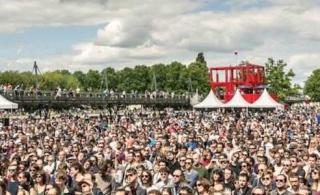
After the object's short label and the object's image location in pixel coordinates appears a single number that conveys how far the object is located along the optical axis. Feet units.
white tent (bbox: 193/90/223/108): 151.23
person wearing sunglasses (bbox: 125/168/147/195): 31.81
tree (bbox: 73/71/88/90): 576.81
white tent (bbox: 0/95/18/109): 99.40
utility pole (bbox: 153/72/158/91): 432.78
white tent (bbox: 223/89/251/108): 142.42
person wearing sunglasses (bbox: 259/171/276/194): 32.84
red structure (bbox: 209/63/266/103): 240.12
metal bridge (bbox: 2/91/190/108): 192.64
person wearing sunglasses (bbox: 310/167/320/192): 32.99
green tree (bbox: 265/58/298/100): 294.05
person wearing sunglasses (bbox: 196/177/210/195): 29.01
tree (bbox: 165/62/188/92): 447.42
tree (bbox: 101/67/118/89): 508.12
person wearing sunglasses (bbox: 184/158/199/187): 38.24
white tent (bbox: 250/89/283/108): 138.31
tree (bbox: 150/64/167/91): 472.85
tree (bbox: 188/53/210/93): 441.68
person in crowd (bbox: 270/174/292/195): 30.78
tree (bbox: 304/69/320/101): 504.43
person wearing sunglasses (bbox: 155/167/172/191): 33.35
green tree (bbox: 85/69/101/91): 563.36
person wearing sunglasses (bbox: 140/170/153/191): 32.07
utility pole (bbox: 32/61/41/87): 224.51
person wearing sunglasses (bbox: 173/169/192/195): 32.96
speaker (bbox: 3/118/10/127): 108.60
